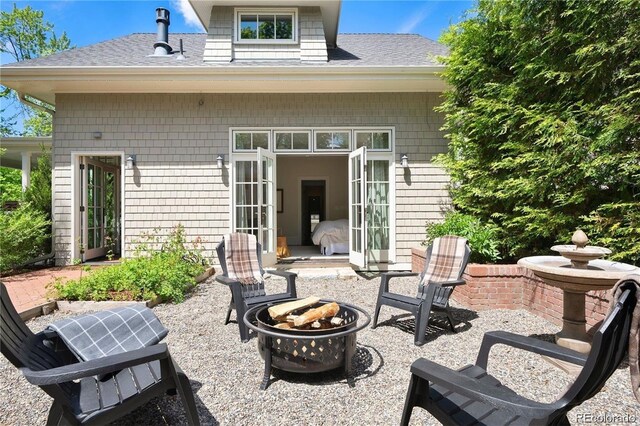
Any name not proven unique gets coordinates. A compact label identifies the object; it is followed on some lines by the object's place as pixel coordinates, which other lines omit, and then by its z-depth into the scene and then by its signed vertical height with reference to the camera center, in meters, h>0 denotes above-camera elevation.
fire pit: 2.14 -0.92
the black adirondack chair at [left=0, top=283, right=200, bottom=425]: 1.39 -0.84
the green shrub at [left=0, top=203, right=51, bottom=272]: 5.35 -0.44
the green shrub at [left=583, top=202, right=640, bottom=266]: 3.07 -0.19
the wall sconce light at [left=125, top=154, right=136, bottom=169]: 6.12 +0.88
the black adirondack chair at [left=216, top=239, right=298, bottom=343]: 2.96 -0.83
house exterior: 6.12 +1.18
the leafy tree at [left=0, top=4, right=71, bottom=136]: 16.05 +8.26
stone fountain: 2.29 -0.47
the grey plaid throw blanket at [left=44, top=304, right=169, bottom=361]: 1.84 -0.73
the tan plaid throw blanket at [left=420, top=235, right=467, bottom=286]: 3.42 -0.53
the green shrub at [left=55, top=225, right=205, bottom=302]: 3.89 -0.91
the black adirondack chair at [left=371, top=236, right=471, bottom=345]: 2.91 -0.86
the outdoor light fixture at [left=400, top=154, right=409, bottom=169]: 6.19 +0.90
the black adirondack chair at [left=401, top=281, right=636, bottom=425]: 1.18 -0.68
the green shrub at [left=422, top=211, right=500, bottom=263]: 4.11 -0.32
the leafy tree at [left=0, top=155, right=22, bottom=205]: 13.67 +1.32
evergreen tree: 3.12 +1.02
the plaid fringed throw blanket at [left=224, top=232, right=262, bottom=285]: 3.67 -0.55
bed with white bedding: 8.18 -0.75
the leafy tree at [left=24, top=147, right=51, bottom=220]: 6.37 +0.32
